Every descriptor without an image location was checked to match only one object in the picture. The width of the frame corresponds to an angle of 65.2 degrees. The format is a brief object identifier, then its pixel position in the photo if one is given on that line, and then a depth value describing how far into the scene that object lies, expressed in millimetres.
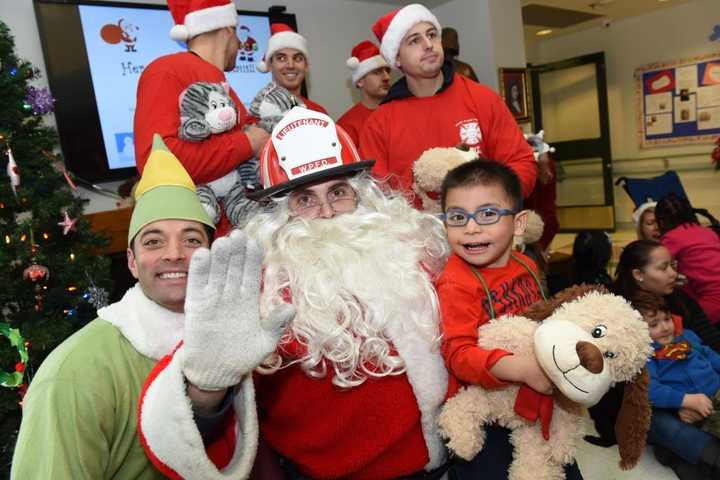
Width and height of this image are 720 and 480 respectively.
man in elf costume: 1034
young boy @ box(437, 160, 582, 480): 1308
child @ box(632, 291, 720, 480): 2551
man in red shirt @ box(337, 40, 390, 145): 4219
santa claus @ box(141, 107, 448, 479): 1332
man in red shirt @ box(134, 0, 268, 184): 2184
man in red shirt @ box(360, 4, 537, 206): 2555
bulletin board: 8664
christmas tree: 2758
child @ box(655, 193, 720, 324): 3188
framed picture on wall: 6133
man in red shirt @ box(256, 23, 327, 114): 3510
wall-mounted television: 3918
